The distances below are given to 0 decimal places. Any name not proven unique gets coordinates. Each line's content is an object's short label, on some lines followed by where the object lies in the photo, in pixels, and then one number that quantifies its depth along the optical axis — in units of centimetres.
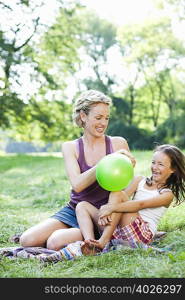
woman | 410
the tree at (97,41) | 3762
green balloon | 379
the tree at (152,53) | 3103
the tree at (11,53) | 2144
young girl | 394
